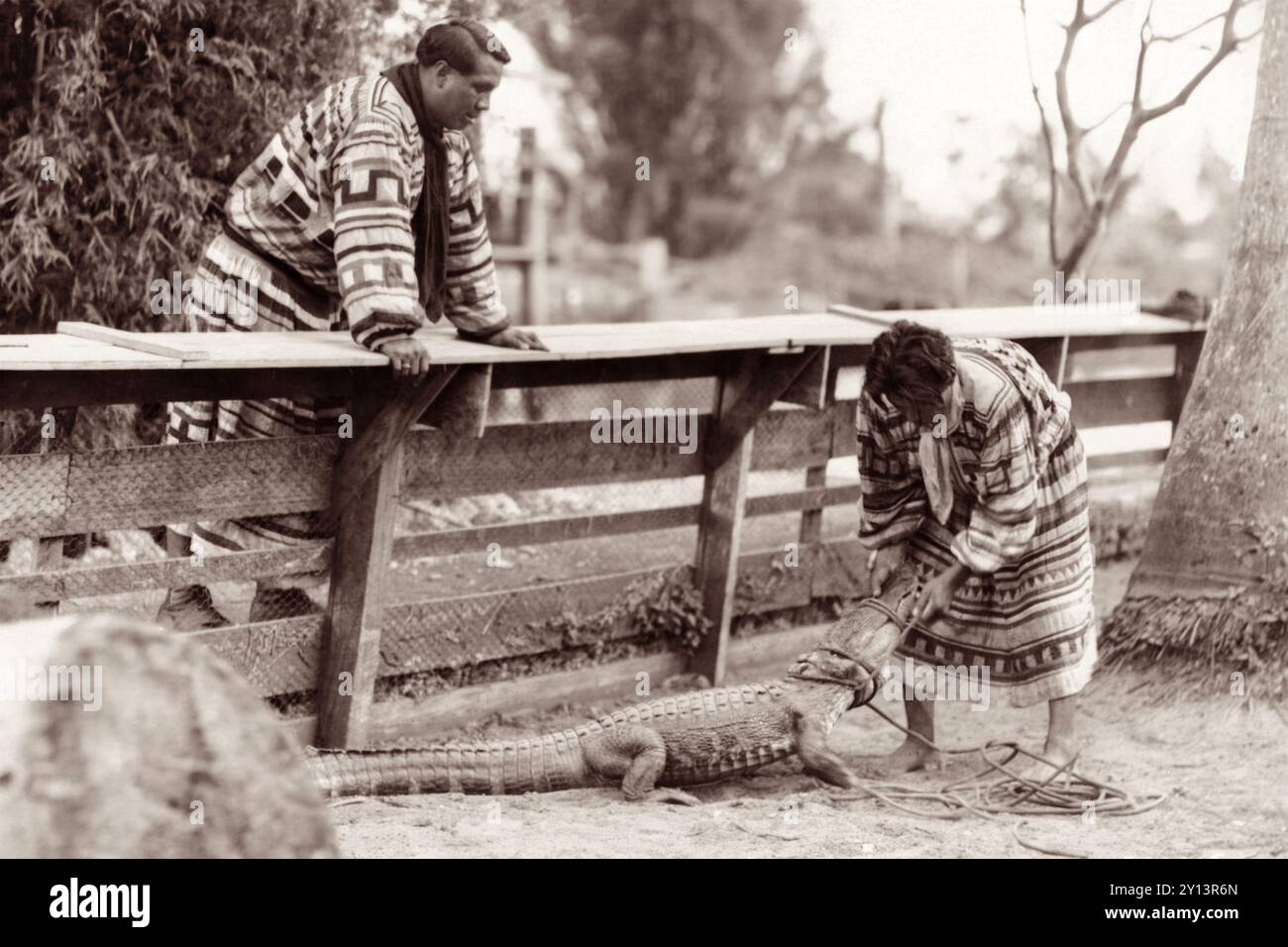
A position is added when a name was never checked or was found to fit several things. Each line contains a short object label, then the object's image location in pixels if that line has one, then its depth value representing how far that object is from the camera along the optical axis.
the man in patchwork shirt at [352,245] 4.43
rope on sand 4.66
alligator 4.82
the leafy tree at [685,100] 24.17
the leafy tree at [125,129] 5.53
